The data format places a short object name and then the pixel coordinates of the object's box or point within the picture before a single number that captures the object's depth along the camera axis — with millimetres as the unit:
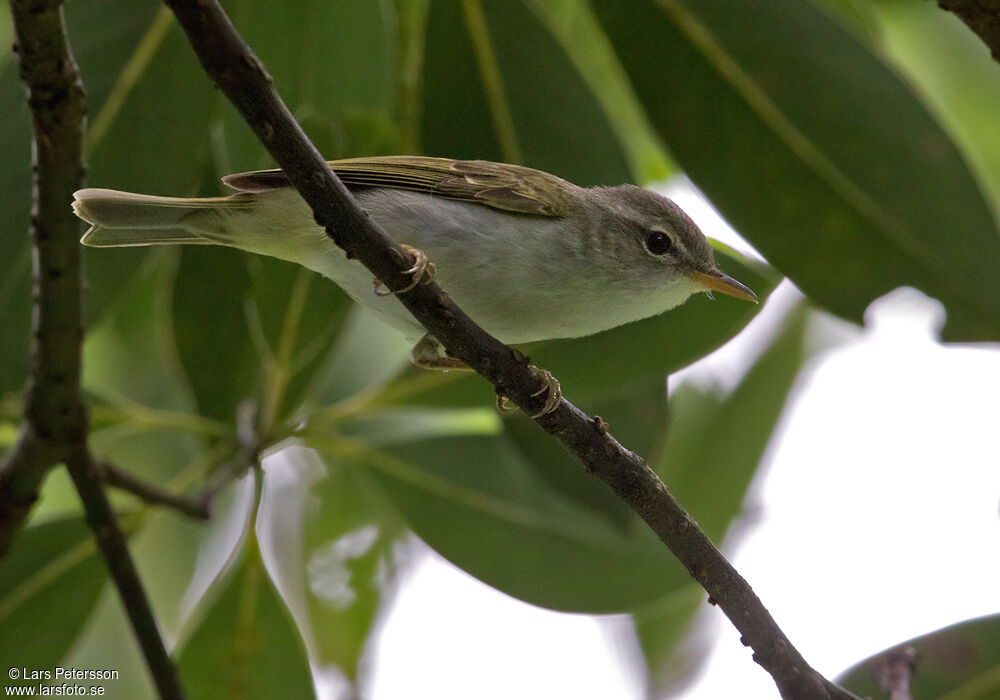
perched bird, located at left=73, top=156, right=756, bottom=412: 5301
